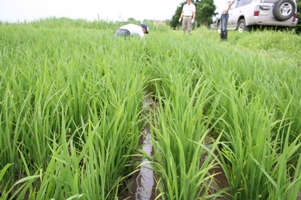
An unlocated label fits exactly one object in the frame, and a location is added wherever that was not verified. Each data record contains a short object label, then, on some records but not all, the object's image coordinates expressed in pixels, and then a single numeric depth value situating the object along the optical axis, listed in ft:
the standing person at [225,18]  18.81
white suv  20.83
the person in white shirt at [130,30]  14.65
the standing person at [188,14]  22.58
